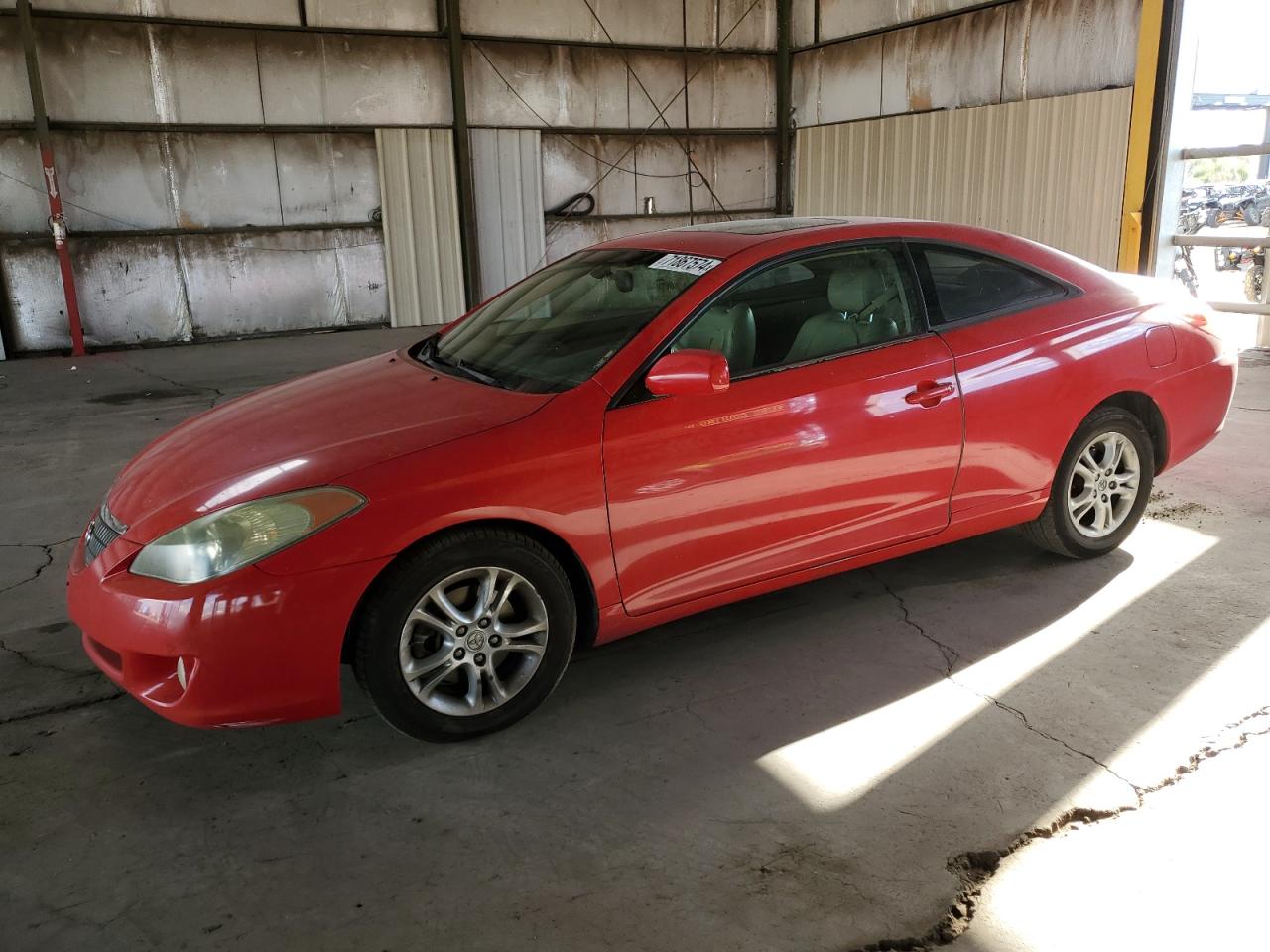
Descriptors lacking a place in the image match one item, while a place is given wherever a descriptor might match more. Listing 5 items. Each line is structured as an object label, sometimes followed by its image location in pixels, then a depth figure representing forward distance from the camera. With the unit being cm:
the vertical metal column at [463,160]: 1265
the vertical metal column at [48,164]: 1049
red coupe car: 262
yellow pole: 1017
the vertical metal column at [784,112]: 1499
